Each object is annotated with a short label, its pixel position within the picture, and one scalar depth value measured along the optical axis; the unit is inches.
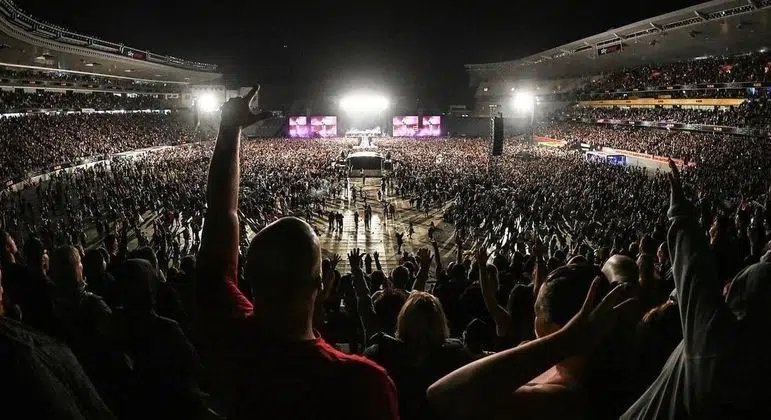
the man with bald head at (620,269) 121.0
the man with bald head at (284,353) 65.4
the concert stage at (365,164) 1628.9
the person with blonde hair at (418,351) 120.1
